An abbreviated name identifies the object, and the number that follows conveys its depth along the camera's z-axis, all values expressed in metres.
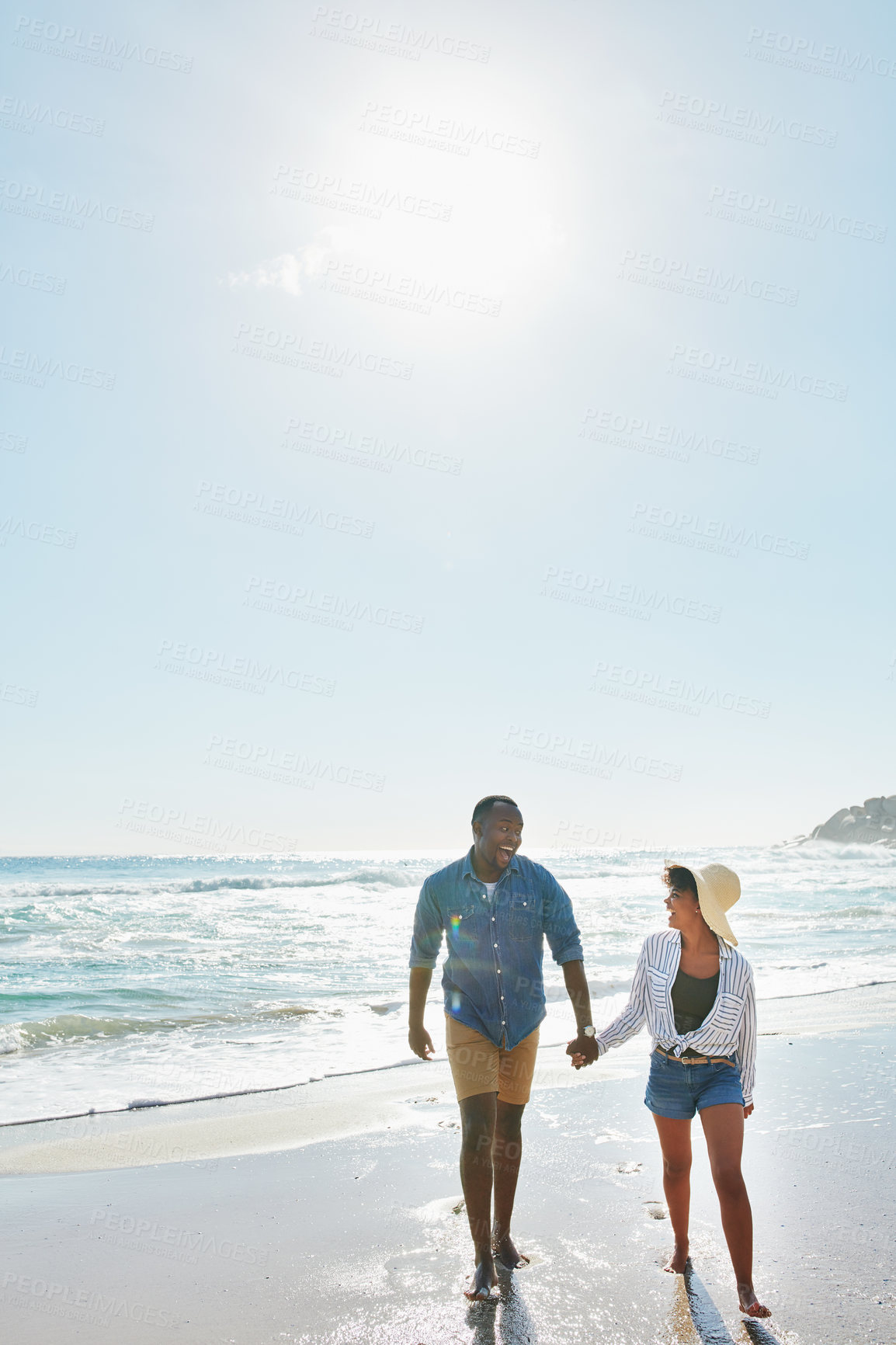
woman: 3.19
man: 3.59
